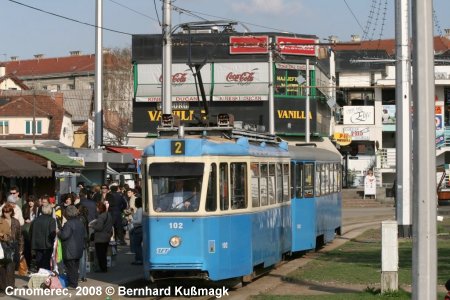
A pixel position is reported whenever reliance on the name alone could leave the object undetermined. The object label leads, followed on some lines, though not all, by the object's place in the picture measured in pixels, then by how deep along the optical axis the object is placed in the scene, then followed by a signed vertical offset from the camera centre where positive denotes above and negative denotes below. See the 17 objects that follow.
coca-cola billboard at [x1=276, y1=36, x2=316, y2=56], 67.38 +8.68
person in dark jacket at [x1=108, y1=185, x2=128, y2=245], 26.27 -0.67
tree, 110.38 +9.72
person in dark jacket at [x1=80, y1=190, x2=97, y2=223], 23.78 -0.57
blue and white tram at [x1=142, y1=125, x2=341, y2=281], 18.52 -0.48
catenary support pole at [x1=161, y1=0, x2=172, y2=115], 27.09 +3.15
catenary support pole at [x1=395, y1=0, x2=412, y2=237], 31.59 +1.90
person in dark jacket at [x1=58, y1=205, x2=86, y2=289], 19.47 -1.15
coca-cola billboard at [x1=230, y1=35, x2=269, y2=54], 66.12 +8.68
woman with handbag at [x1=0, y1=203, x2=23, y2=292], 18.75 -1.12
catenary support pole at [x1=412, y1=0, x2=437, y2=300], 11.16 +0.31
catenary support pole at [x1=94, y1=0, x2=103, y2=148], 37.12 +4.15
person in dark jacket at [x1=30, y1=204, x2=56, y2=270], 20.64 -0.99
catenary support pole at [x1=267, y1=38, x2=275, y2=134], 46.66 +4.02
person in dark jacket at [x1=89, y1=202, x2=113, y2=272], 22.42 -1.07
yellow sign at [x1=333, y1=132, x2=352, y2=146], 76.56 +3.09
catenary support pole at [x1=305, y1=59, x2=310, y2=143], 55.35 +4.13
